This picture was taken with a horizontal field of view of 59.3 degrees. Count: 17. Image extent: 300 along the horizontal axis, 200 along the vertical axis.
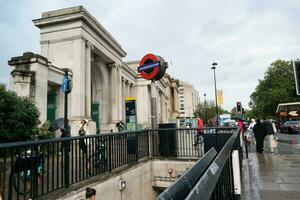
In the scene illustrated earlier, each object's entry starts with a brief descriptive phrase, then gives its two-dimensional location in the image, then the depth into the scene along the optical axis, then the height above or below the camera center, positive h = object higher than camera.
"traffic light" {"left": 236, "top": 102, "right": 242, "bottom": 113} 22.35 +1.28
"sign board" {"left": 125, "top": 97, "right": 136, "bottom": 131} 18.97 +0.72
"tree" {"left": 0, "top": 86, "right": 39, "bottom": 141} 13.07 +0.52
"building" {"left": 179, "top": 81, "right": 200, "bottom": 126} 137.62 +14.71
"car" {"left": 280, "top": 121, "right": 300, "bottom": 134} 32.41 -0.88
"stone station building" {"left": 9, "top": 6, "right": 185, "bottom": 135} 18.83 +5.05
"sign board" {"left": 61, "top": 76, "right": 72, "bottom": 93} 8.03 +1.24
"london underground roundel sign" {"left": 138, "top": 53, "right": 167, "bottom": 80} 11.38 +2.48
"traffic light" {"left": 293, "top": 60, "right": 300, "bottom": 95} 7.20 +1.28
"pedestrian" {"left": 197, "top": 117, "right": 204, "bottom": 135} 11.06 -0.23
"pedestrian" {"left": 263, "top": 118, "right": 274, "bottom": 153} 13.18 -0.63
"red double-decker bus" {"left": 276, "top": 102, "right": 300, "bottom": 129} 37.80 +1.09
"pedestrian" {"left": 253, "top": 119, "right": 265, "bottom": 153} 13.10 -0.76
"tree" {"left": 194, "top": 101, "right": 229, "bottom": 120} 76.20 +3.02
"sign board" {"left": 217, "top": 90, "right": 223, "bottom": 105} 29.90 +2.93
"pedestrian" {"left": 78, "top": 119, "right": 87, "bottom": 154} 6.56 -0.52
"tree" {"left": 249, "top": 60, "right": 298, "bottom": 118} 61.81 +8.28
